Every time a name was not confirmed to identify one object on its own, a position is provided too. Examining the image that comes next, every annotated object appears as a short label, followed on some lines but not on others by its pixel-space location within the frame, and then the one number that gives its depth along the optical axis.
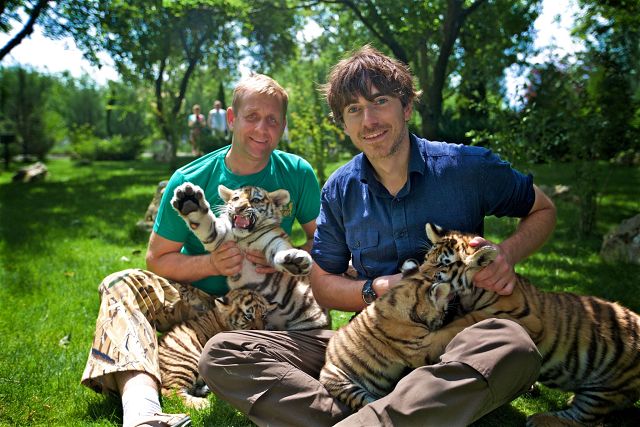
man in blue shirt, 2.52
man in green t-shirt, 2.82
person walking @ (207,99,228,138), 18.36
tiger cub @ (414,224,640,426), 2.50
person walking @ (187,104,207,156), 20.41
